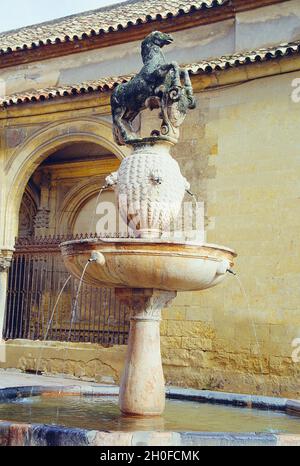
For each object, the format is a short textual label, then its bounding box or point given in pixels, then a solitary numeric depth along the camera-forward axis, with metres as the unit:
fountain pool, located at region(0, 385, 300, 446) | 3.93
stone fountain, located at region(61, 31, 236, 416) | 4.97
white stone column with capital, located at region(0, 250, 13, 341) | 12.52
